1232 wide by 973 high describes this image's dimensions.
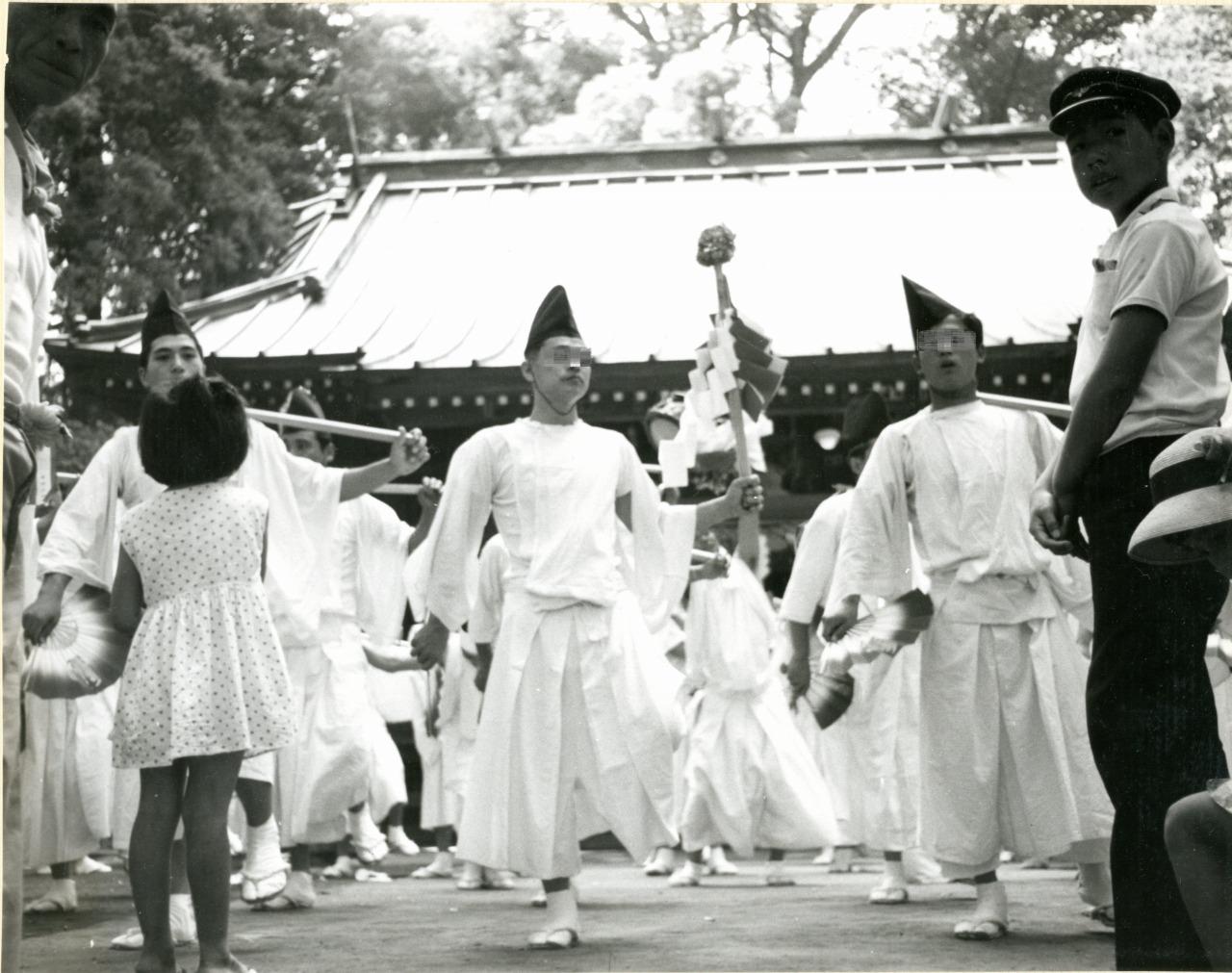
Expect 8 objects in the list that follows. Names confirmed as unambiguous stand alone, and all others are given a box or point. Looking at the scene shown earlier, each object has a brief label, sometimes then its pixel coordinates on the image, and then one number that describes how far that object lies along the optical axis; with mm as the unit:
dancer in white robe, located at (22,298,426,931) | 4898
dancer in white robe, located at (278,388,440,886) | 6449
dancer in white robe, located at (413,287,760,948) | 4980
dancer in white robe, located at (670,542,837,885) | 7027
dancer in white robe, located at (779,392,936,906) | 6344
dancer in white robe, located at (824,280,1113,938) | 4895
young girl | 4113
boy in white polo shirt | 3541
